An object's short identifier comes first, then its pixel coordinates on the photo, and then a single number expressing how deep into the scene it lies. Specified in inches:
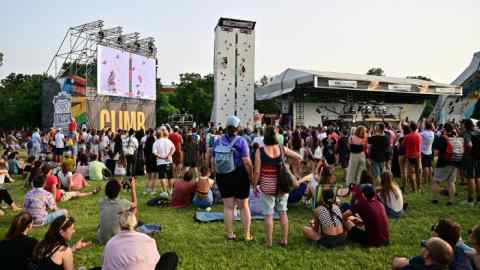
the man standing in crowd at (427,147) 335.9
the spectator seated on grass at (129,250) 112.9
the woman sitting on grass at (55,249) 115.6
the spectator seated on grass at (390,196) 221.5
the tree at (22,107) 1494.8
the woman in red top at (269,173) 177.5
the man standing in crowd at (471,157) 262.7
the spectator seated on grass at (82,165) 423.1
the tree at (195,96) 2050.9
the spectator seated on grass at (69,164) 342.3
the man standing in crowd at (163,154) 311.9
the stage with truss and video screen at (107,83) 825.5
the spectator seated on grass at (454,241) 117.0
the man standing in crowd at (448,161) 269.6
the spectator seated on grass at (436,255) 102.9
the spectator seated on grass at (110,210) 181.8
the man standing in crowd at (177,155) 396.2
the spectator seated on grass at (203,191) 273.9
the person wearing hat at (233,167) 181.3
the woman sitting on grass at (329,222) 182.5
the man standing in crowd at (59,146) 491.2
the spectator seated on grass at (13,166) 492.4
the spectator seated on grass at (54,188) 273.9
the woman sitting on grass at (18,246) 114.9
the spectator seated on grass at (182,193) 278.1
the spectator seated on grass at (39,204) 222.9
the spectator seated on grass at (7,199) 267.8
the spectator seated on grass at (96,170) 419.5
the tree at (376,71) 2591.0
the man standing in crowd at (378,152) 312.0
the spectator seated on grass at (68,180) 337.1
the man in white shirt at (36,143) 551.2
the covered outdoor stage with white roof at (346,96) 1117.7
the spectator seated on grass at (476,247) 115.9
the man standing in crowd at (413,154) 313.4
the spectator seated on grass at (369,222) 183.0
